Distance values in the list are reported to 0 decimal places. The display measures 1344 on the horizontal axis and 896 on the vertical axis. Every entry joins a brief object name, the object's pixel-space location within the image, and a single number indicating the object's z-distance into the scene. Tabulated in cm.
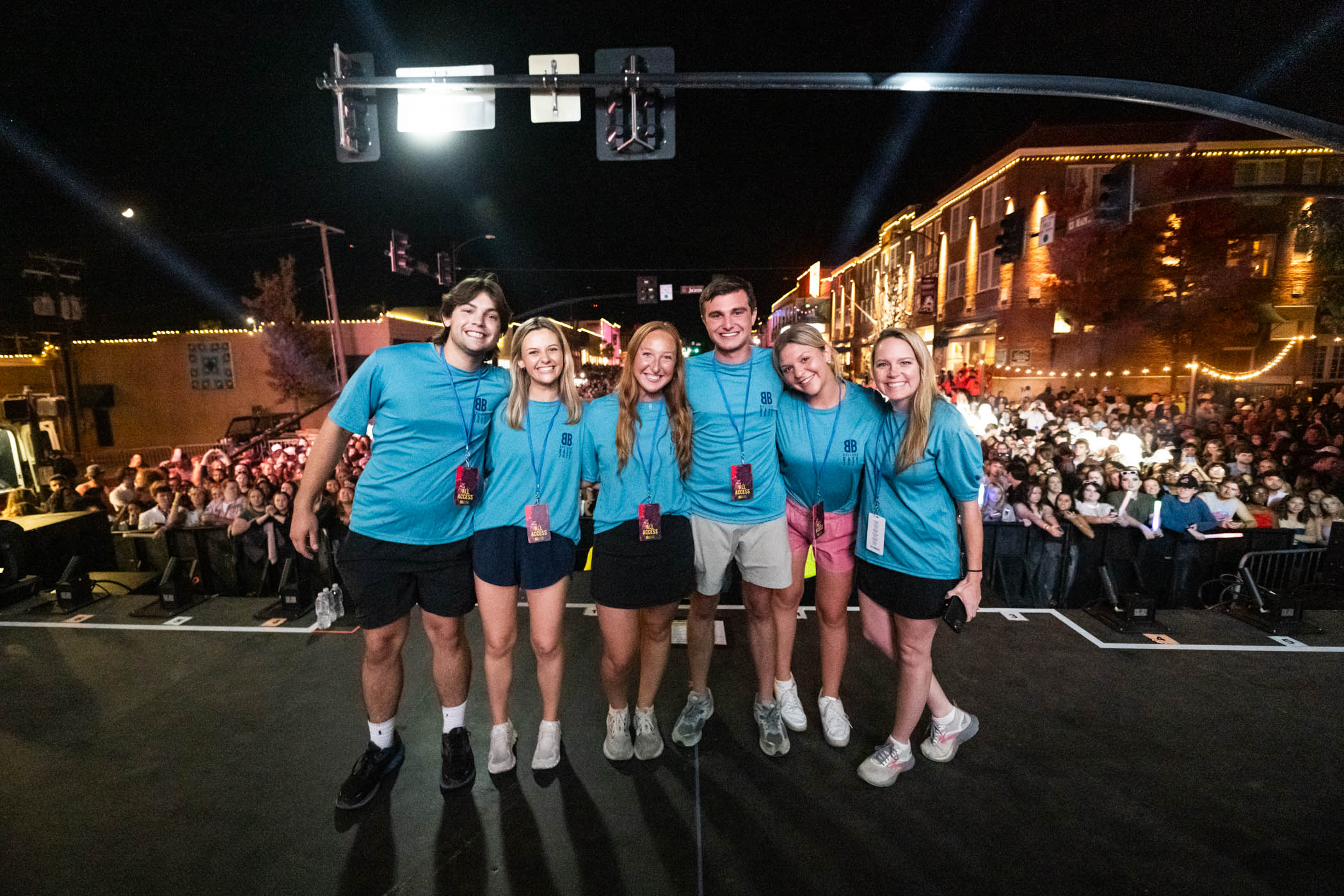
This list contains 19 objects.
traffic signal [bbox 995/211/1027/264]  992
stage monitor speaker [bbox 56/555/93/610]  497
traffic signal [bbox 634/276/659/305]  2111
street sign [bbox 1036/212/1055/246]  1054
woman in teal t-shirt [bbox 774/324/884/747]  292
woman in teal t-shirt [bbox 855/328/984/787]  263
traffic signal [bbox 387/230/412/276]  1267
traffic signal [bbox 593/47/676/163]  505
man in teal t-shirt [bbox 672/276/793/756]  288
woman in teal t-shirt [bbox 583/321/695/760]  273
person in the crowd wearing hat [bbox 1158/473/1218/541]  608
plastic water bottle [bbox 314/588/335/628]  457
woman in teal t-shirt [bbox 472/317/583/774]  269
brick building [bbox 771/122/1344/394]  1997
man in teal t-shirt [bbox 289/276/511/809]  264
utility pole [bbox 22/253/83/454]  1288
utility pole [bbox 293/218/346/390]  1714
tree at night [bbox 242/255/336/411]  2328
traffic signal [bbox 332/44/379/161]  526
